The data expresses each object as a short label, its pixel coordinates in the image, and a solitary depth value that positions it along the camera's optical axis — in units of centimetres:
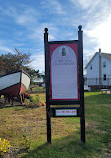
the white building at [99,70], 2698
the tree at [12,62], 2848
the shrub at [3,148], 276
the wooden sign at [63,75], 341
